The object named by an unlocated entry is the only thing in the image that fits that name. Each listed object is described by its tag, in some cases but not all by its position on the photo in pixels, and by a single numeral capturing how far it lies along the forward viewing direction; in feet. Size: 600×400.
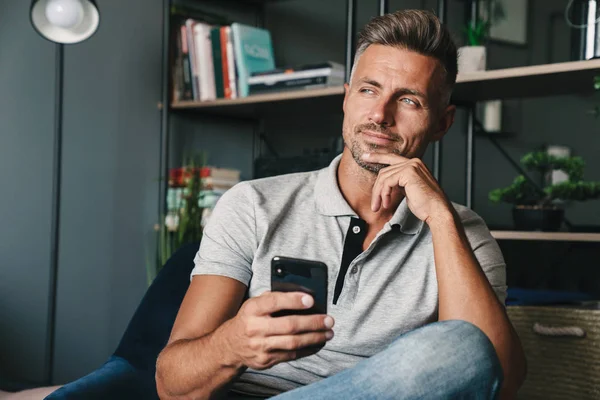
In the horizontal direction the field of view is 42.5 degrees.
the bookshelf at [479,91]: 7.31
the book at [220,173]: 9.56
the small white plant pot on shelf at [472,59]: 8.10
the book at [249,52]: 9.62
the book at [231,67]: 9.64
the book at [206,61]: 9.71
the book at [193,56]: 9.78
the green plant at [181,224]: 9.23
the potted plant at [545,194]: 7.73
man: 3.82
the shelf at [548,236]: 7.13
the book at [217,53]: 9.68
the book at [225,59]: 9.66
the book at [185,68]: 9.84
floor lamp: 7.45
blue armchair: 4.91
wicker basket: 6.46
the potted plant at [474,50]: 8.11
